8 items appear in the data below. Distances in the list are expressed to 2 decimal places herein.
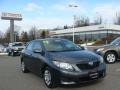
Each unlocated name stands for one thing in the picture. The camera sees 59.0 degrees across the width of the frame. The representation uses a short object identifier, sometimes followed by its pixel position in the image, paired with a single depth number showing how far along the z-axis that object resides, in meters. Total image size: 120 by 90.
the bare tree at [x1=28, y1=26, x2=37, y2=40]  44.62
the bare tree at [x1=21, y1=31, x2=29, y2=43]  40.11
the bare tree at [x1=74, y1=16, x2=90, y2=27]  48.52
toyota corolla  3.03
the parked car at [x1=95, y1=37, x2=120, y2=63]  5.90
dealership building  29.79
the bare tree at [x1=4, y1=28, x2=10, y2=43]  45.59
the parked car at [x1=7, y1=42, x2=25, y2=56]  11.04
